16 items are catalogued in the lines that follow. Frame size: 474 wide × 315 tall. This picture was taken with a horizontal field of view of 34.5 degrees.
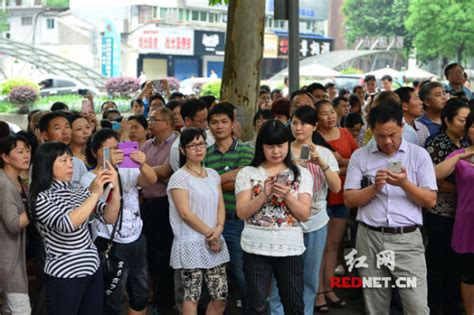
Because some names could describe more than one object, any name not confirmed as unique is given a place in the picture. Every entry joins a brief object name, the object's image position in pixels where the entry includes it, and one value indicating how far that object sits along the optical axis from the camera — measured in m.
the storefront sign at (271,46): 55.69
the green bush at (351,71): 50.28
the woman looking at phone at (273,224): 5.31
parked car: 31.99
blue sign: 47.06
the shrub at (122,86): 30.58
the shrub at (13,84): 26.00
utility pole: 10.01
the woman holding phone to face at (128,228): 5.71
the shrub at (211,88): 31.39
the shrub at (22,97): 24.69
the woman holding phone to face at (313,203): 6.09
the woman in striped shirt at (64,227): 4.91
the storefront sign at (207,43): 53.59
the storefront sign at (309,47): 57.56
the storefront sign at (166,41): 51.03
